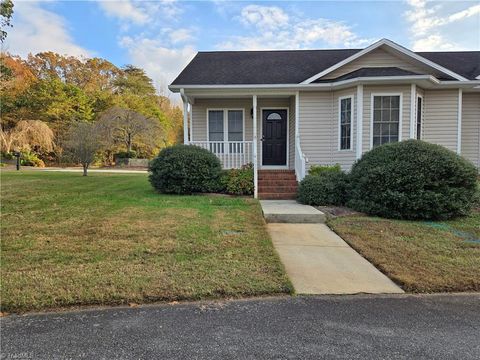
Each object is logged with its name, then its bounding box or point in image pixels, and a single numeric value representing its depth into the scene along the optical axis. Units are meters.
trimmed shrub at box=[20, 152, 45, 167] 26.59
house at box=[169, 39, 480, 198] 9.16
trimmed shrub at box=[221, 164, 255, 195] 8.92
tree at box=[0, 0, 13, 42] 6.98
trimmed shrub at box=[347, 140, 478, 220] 6.46
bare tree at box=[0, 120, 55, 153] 25.93
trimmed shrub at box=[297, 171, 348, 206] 7.89
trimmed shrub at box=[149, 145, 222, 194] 8.64
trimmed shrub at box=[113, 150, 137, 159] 29.17
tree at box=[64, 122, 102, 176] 16.19
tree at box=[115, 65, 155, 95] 36.77
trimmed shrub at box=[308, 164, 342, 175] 8.87
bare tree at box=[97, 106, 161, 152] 27.20
